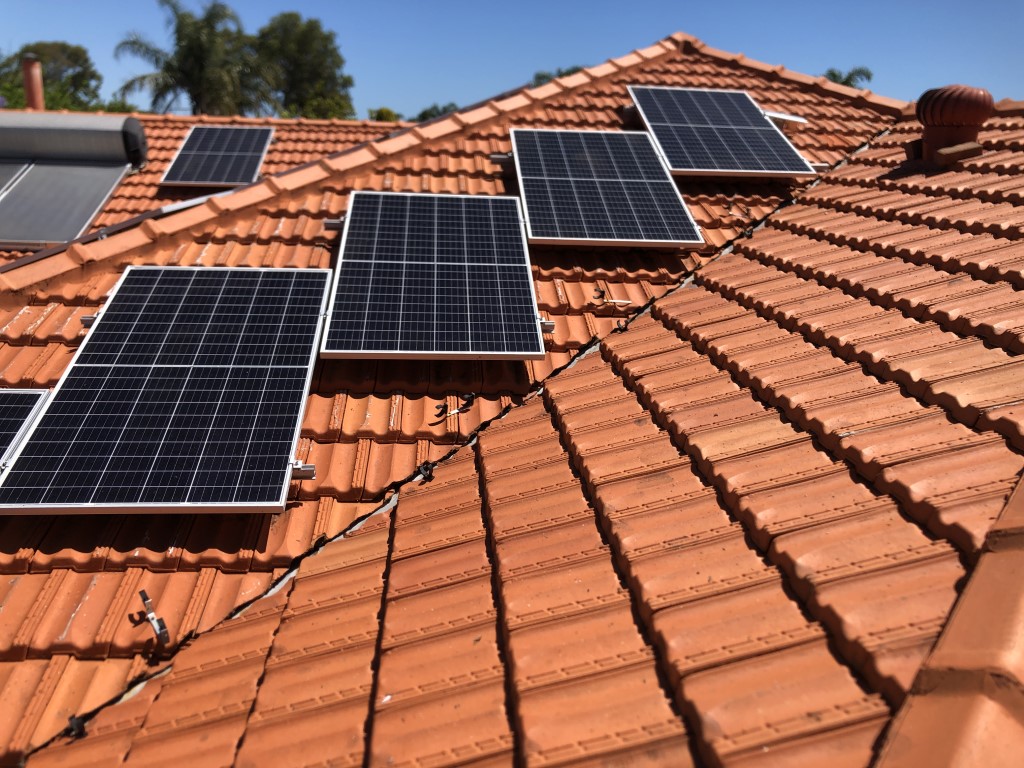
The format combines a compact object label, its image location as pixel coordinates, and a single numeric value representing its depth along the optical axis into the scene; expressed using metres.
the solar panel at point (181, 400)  4.13
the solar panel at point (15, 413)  4.34
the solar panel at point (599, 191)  6.68
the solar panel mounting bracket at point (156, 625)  3.80
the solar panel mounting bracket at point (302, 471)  4.39
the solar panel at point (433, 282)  5.31
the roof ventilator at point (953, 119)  6.85
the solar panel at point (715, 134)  7.96
